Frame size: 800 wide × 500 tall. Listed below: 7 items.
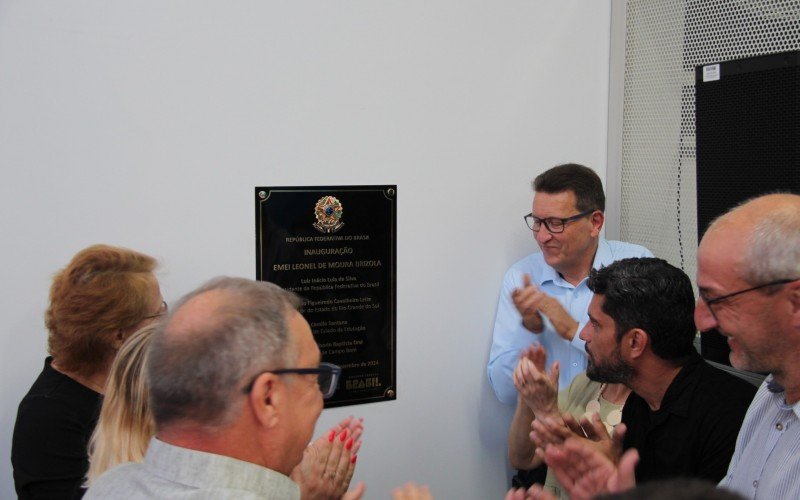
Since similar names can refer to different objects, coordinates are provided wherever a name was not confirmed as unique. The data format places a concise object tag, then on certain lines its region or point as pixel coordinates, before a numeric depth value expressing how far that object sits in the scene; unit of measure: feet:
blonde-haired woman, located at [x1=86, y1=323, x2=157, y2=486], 5.30
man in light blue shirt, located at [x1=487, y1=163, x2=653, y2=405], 9.77
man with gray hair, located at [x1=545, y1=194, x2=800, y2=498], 5.36
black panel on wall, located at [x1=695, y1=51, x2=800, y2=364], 7.14
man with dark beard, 6.90
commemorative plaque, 9.32
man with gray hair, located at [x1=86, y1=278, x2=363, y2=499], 4.19
